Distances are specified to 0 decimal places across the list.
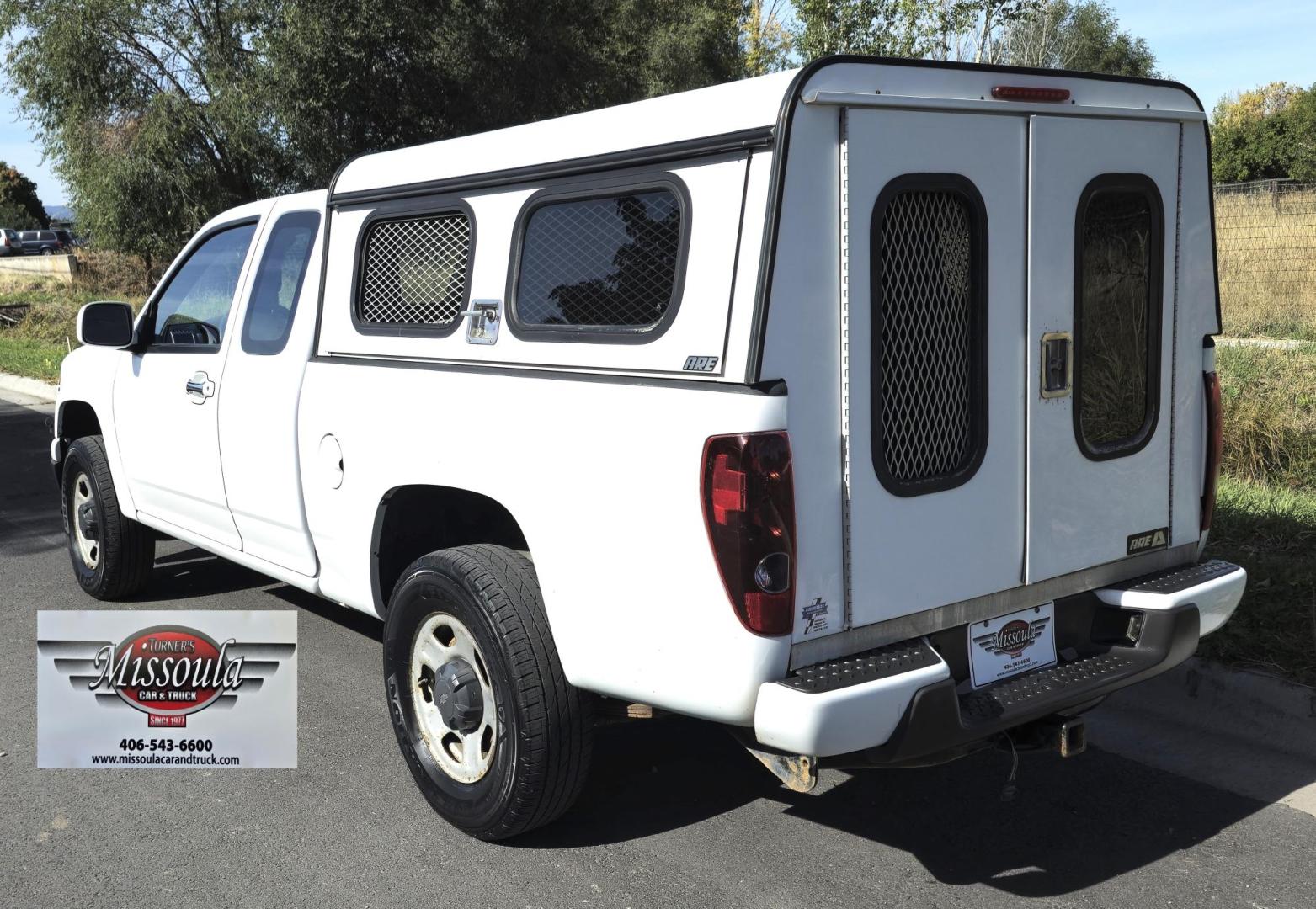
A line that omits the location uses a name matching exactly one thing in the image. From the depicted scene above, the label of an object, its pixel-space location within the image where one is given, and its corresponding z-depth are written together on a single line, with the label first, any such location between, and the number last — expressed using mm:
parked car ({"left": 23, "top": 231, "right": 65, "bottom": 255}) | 51688
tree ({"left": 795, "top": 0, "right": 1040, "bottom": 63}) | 15109
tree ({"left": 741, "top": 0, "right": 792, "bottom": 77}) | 37688
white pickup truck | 3018
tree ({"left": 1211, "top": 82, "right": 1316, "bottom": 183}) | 39375
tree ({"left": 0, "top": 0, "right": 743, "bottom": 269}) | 19781
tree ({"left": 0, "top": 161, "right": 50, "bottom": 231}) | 65812
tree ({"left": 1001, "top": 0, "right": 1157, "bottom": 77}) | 26828
